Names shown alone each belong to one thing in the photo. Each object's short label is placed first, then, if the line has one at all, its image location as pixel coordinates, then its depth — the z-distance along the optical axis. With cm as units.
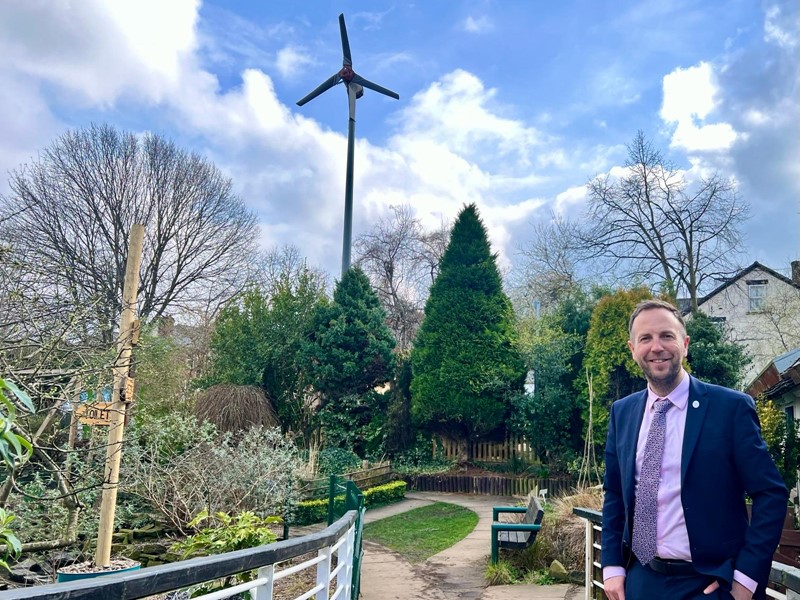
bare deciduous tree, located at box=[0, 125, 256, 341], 1972
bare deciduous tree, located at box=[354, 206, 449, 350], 2830
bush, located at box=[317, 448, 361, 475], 1416
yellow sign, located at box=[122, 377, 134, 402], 564
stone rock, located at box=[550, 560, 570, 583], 632
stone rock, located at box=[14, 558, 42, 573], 708
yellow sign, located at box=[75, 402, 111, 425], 523
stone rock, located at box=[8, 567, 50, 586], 651
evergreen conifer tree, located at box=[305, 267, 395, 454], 1725
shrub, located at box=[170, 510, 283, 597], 517
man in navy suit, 188
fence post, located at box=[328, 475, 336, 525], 772
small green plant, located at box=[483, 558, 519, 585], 655
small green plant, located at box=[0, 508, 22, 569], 164
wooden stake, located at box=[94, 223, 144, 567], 546
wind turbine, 2430
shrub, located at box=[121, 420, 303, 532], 805
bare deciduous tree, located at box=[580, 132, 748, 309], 2122
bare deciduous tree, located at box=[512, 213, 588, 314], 2272
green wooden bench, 673
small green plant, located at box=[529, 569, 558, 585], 634
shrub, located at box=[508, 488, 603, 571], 670
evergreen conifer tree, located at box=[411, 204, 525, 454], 1655
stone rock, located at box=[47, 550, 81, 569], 680
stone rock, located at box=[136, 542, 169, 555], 775
